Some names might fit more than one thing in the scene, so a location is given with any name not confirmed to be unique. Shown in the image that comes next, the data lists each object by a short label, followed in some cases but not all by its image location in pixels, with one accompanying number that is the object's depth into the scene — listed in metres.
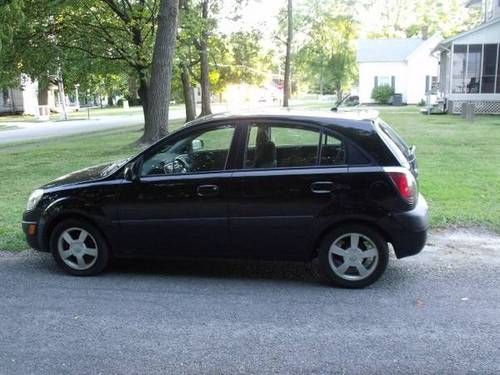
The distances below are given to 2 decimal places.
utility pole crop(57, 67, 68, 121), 41.75
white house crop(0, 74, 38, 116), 51.28
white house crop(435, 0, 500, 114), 29.17
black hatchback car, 5.05
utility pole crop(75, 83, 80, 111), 58.53
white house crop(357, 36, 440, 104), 49.94
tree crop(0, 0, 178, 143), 17.69
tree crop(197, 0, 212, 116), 23.56
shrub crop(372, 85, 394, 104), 48.59
